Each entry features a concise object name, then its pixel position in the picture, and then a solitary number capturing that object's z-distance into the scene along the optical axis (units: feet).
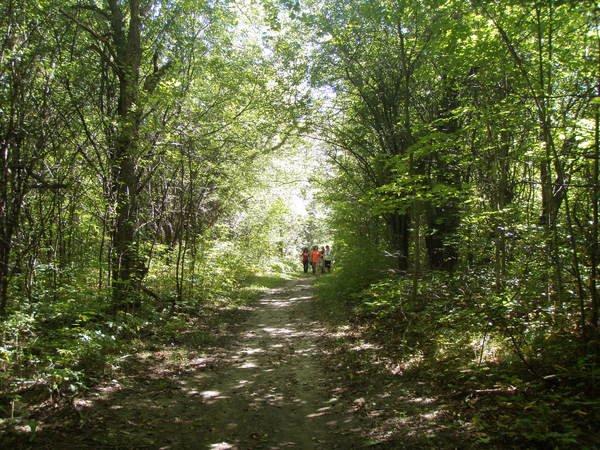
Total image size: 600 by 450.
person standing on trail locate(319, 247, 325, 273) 84.05
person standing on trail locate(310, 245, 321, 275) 86.12
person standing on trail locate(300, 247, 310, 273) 91.09
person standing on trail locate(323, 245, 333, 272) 82.54
